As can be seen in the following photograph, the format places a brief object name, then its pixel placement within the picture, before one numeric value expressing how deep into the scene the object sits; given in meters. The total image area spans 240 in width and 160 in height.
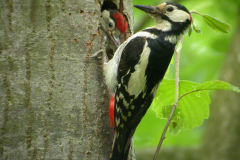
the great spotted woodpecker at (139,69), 5.16
